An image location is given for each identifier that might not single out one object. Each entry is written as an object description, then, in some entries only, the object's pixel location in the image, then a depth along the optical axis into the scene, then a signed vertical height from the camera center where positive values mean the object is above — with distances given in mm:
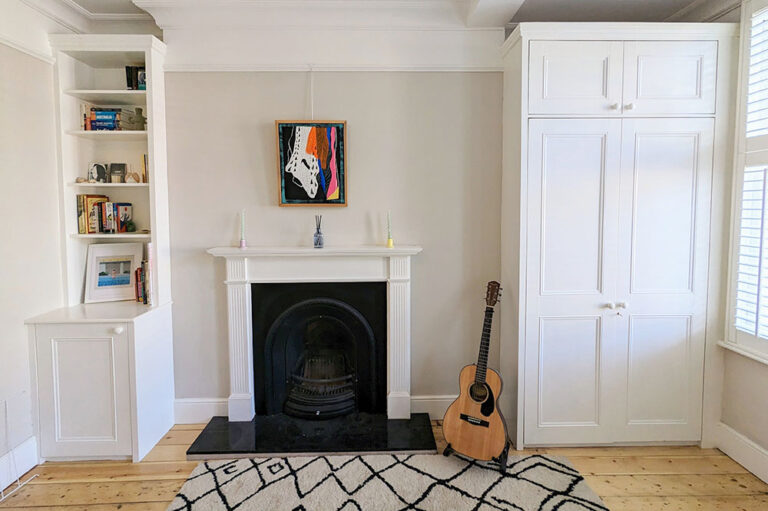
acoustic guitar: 2441 -1074
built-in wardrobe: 2508 -1
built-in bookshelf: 2686 +519
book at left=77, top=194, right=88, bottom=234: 2795 +49
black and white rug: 2146 -1328
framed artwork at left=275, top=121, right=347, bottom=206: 2869 +400
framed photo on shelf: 2850 -303
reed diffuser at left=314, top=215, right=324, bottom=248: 2869 -68
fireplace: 2814 -786
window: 2346 +158
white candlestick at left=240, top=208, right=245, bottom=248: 2854 -24
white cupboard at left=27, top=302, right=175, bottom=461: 2471 -889
